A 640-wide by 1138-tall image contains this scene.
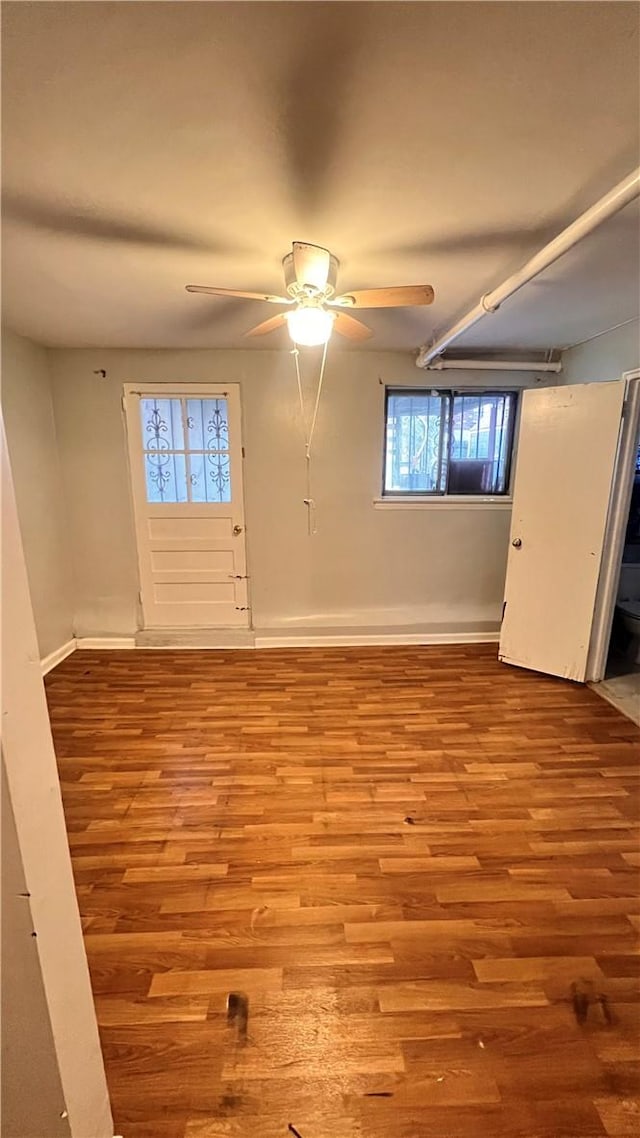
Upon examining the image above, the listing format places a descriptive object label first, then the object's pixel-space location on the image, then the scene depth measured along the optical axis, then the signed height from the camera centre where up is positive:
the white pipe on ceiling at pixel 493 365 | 3.34 +0.78
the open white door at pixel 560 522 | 2.80 -0.36
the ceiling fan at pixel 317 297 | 1.53 +0.66
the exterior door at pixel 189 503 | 3.47 -0.27
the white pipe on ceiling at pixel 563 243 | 1.18 +0.73
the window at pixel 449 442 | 3.62 +0.22
